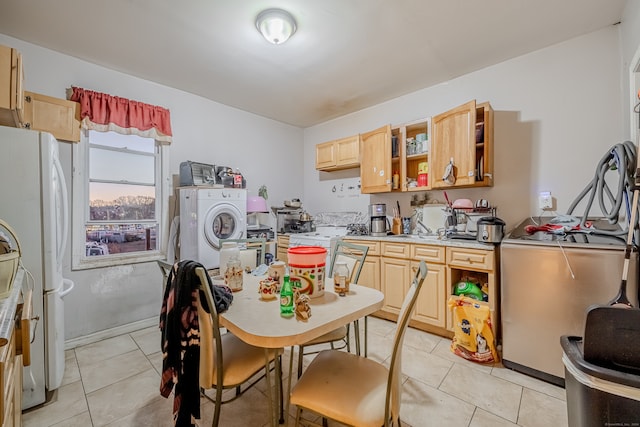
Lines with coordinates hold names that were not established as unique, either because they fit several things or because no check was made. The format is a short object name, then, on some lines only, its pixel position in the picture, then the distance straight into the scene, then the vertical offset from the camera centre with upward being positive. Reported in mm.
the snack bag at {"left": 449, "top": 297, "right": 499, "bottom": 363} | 2191 -1019
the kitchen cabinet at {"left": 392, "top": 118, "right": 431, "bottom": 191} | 3162 +664
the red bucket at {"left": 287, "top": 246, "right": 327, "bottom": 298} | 1405 -312
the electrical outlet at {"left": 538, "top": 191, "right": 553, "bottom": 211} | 2539 +77
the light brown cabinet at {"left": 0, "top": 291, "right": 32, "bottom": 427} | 786 -511
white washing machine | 2982 -126
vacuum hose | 1717 +221
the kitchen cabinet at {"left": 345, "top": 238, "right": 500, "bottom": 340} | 2389 -667
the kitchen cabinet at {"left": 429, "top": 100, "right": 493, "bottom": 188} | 2641 +663
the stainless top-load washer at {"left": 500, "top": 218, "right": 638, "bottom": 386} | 1705 -541
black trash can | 927 -666
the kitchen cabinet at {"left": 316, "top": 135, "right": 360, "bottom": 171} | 3770 +820
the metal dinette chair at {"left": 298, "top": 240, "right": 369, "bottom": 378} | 1741 -478
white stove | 3396 -383
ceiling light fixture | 2039 +1455
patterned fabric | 1215 -604
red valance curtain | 2637 +1006
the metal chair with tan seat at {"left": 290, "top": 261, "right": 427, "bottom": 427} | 1032 -778
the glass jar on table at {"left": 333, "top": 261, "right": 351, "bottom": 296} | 1517 -395
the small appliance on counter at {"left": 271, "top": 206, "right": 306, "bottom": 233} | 4223 -184
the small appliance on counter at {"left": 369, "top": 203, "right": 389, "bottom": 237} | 3375 -145
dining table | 1031 -476
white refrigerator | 1668 -91
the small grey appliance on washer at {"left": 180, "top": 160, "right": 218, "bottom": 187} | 3092 +422
